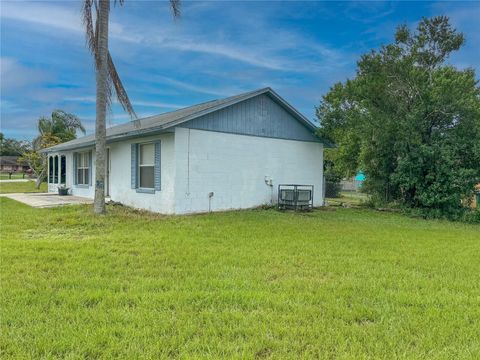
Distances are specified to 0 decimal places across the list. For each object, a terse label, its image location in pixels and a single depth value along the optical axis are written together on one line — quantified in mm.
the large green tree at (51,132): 26172
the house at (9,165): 76438
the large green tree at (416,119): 12086
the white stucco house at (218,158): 10594
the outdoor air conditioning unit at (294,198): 12273
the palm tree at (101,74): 9438
